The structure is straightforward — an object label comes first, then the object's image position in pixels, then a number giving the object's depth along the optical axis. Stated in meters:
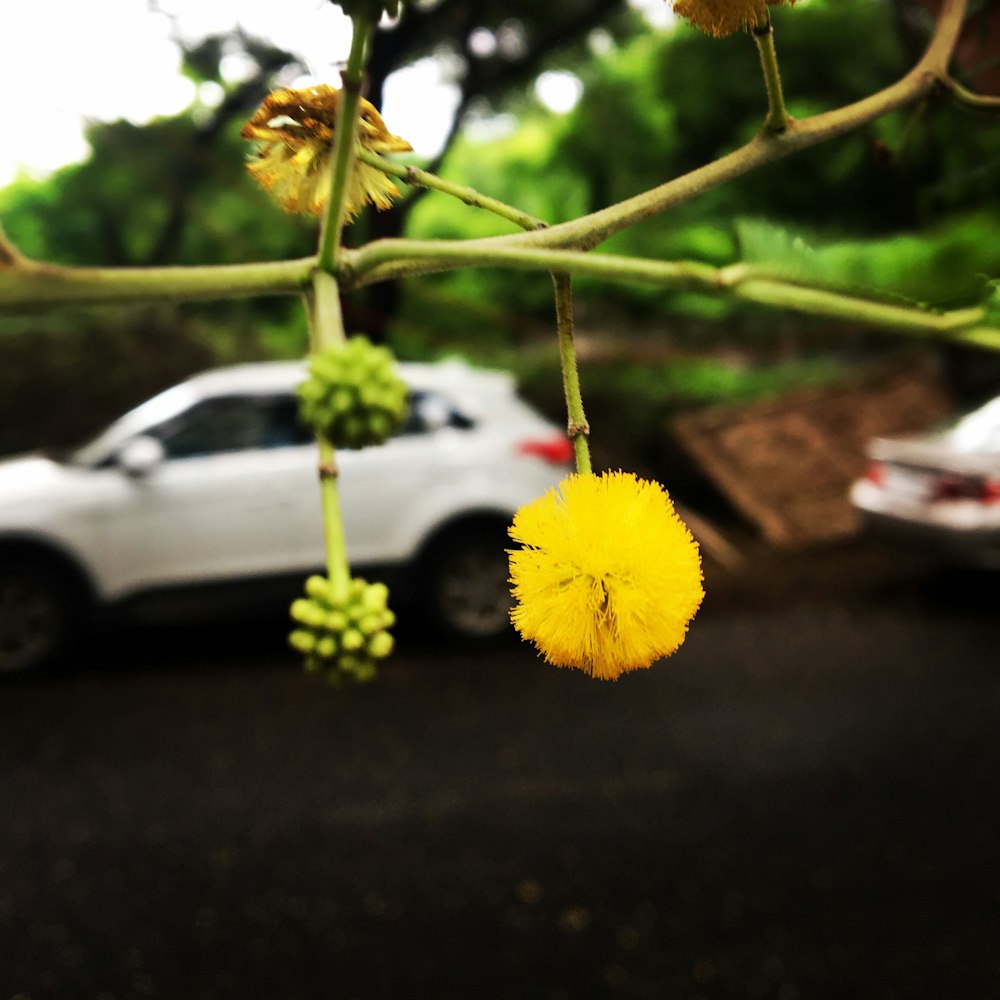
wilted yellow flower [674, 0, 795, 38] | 0.21
